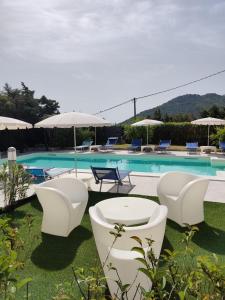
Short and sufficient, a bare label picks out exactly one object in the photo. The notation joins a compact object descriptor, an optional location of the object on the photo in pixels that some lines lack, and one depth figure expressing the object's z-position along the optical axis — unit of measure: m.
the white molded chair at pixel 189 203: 4.81
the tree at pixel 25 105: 29.12
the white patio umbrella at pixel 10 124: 8.24
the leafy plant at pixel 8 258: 0.97
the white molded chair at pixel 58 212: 4.45
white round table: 4.03
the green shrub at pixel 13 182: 5.81
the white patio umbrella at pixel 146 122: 15.55
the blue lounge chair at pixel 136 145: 16.43
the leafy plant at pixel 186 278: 1.02
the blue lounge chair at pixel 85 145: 17.43
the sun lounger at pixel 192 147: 15.10
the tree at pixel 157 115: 24.86
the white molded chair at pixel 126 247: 2.84
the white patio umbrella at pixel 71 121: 7.32
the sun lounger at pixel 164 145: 15.84
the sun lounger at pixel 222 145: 14.21
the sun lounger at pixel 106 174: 6.86
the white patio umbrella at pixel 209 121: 13.96
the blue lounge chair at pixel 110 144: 17.13
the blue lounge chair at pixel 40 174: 8.20
